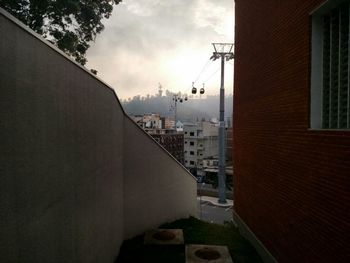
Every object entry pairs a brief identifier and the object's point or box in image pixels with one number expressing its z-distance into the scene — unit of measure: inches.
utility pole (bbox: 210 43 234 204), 867.4
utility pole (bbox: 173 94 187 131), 1801.9
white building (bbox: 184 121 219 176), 2335.1
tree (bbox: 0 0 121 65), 477.3
